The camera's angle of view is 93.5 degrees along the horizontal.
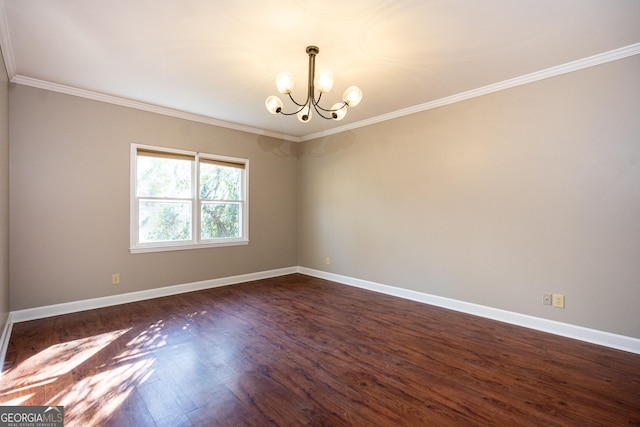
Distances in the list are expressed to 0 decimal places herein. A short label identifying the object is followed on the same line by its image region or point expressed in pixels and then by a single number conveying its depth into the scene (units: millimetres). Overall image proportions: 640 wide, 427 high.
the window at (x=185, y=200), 4137
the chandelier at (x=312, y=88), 2498
